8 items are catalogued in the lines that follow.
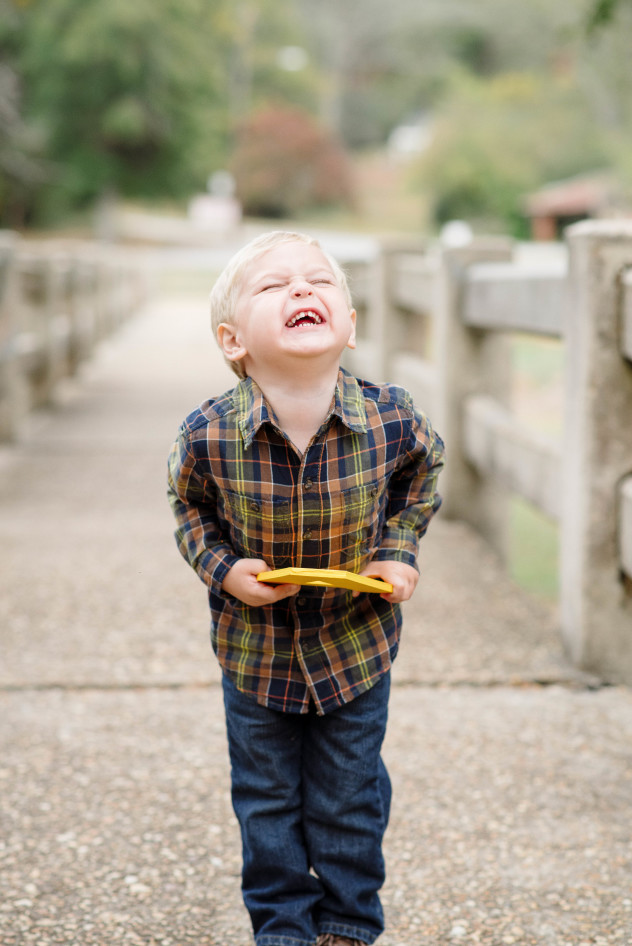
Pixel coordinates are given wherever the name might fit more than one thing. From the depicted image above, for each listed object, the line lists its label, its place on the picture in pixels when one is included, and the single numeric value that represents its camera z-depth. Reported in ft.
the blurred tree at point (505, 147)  174.29
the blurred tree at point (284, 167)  187.52
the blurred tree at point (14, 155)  96.75
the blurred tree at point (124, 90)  116.16
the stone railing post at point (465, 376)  15.23
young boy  5.82
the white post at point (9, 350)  21.40
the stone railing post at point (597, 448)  9.65
